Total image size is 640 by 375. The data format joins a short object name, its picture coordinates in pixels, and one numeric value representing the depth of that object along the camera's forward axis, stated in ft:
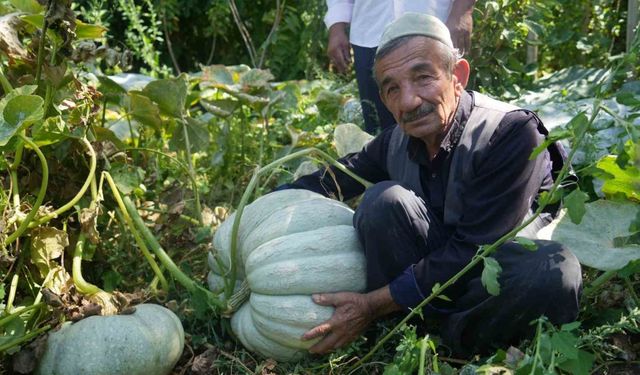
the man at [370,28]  9.92
